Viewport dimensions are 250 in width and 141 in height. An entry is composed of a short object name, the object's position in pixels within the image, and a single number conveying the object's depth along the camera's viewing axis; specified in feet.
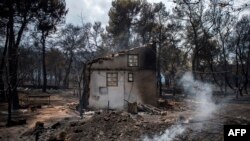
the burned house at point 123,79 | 59.28
